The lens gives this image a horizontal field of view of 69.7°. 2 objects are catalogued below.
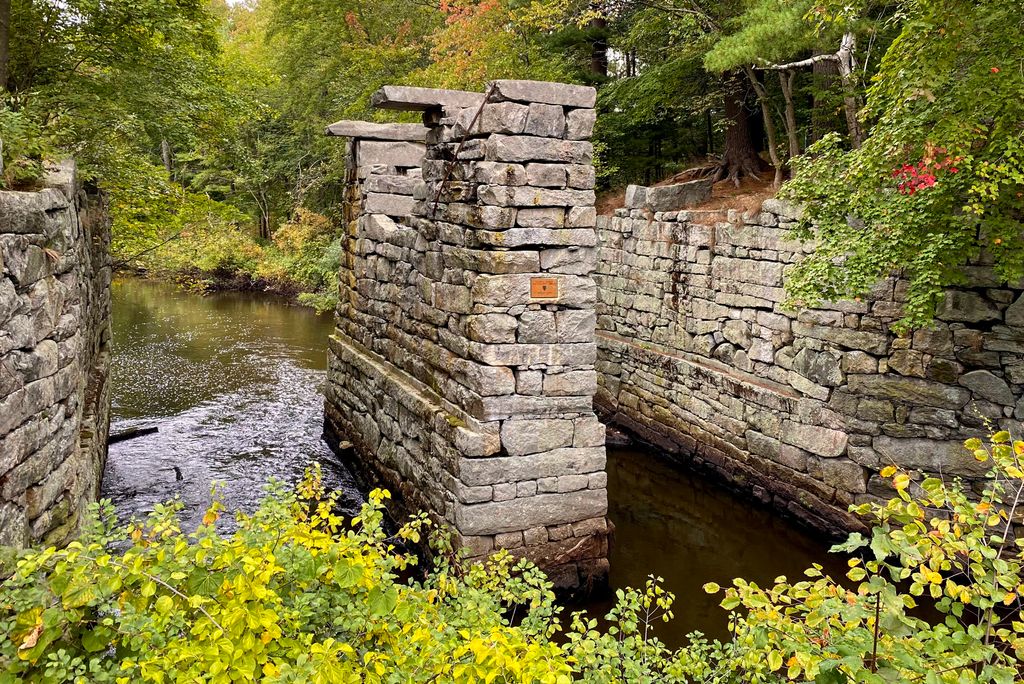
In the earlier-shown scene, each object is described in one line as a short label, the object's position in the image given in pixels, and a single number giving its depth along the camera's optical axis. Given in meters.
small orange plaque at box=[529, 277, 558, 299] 5.24
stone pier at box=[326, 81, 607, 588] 5.11
